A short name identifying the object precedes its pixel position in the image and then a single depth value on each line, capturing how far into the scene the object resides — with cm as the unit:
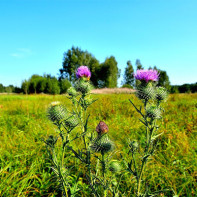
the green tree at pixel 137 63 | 3338
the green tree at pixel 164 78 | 3386
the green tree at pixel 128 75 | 3328
